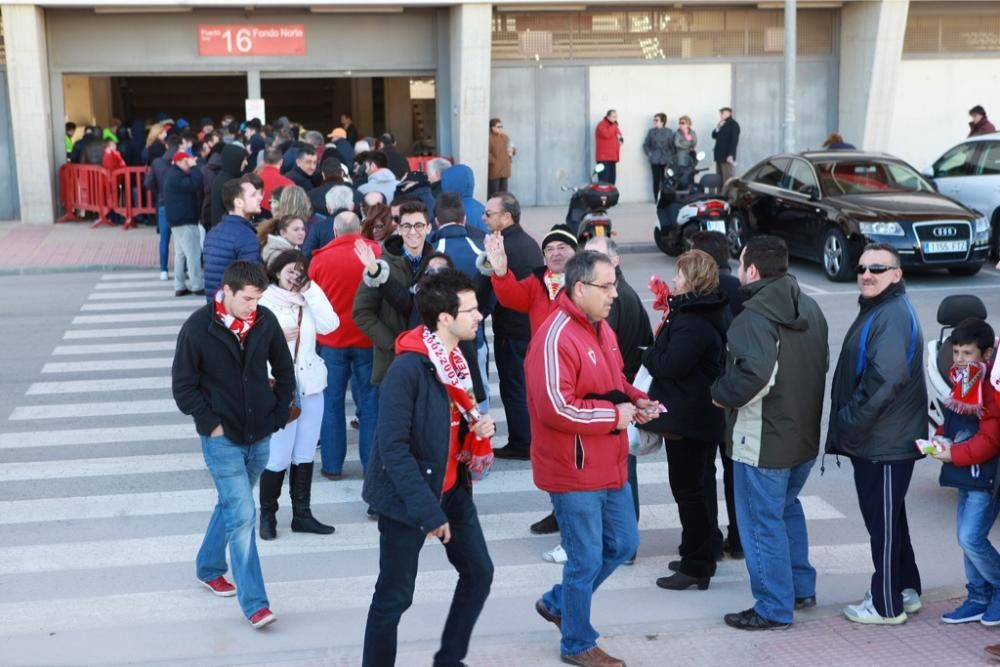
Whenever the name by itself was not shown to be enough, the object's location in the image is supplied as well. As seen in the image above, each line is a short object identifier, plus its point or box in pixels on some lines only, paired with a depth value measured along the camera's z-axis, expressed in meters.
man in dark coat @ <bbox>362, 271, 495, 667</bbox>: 5.55
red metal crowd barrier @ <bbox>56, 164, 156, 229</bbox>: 24.19
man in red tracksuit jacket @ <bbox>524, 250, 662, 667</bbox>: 5.98
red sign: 26.17
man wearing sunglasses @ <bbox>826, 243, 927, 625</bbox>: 6.46
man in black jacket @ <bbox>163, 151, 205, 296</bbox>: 16.89
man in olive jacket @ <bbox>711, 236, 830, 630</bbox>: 6.49
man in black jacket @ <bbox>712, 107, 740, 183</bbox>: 26.94
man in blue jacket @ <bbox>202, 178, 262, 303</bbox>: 10.16
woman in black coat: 7.07
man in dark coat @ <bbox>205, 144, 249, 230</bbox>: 15.40
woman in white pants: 8.03
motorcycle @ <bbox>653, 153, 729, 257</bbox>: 18.39
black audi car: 17.09
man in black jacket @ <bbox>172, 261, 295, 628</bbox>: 6.62
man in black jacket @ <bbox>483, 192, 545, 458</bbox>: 9.38
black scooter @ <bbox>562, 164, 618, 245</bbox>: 17.39
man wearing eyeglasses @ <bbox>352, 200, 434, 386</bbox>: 8.67
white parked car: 18.86
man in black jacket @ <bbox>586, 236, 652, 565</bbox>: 7.70
